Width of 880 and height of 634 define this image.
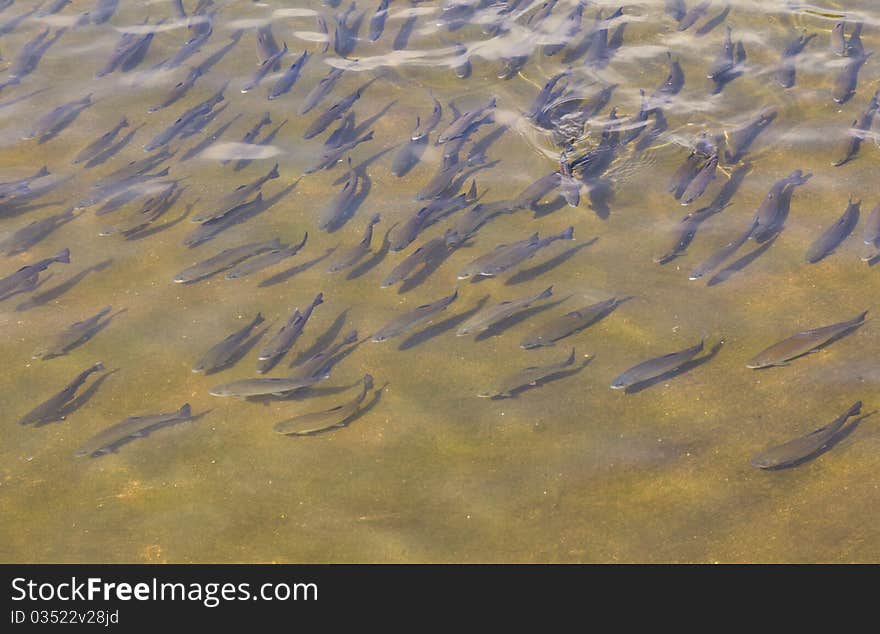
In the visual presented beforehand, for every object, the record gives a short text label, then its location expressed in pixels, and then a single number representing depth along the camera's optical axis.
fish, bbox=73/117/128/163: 18.30
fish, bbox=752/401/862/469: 11.06
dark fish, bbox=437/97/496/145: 18.12
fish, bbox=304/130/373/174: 17.69
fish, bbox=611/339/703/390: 12.30
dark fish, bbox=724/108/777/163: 17.21
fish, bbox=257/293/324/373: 13.28
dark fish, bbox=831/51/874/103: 18.41
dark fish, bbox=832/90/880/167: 16.86
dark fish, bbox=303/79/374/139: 18.89
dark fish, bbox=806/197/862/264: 14.44
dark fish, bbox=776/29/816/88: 19.14
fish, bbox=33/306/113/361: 13.71
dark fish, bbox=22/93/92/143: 19.22
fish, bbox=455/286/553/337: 13.66
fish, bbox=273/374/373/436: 12.16
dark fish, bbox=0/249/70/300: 14.74
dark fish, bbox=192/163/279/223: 16.34
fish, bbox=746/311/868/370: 12.42
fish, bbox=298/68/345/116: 19.64
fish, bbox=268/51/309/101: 20.21
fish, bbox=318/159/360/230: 16.28
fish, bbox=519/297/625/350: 13.25
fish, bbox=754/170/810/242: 15.11
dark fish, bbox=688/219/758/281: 14.31
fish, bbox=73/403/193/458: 12.11
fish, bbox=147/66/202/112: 20.11
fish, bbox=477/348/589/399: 12.52
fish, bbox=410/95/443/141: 18.58
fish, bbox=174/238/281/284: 15.00
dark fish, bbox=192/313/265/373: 13.30
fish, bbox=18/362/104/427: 12.65
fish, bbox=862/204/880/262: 14.27
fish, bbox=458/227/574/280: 14.59
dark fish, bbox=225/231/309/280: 15.09
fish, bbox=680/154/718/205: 15.95
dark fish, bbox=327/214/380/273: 15.14
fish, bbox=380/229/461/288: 14.73
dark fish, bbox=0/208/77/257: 15.82
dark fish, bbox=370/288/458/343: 13.59
